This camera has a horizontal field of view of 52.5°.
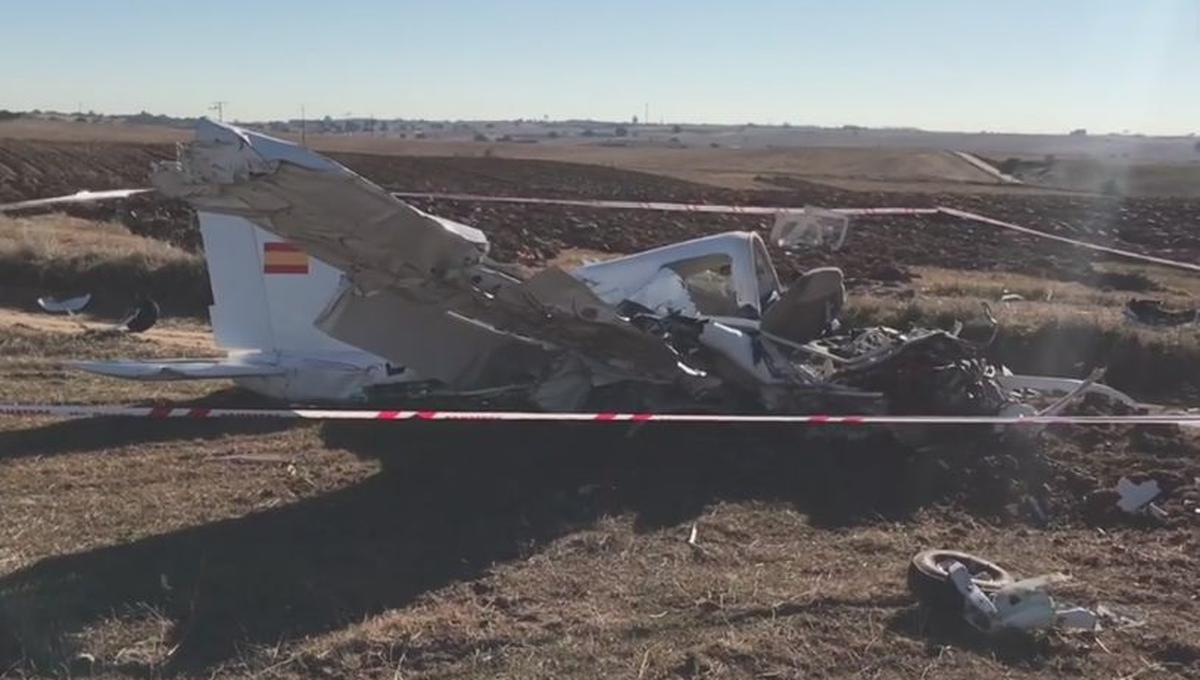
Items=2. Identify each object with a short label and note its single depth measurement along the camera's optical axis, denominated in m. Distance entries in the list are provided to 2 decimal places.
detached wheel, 4.82
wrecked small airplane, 5.81
